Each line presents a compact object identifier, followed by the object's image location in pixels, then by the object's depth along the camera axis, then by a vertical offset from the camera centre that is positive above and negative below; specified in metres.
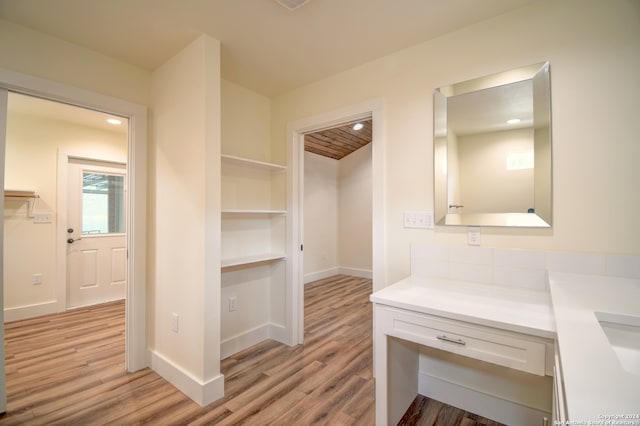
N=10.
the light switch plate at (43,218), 3.57 -0.05
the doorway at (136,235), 2.32 -0.17
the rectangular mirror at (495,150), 1.64 +0.39
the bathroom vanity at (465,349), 1.20 -0.61
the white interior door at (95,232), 3.88 -0.26
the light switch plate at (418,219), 1.97 -0.05
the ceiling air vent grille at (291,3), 1.62 +1.19
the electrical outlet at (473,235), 1.82 -0.15
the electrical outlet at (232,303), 2.62 -0.83
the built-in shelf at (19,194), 3.28 +0.24
